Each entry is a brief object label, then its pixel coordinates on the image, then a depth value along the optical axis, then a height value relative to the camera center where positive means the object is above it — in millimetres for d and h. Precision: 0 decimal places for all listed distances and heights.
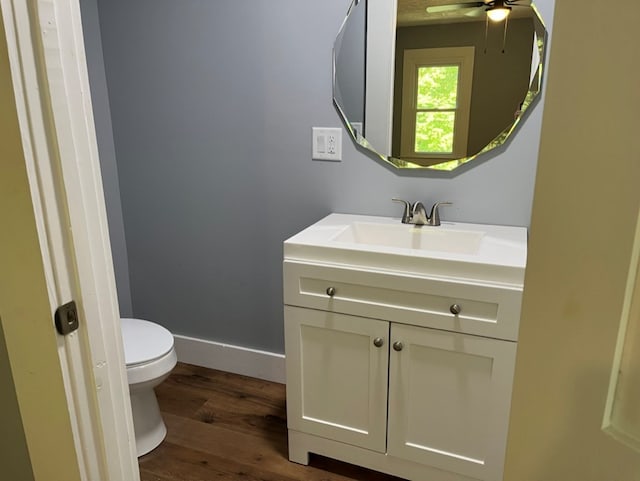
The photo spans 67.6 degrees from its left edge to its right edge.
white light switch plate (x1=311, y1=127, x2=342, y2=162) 1951 -43
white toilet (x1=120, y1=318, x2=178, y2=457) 1754 -859
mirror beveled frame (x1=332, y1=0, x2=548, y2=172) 1693 +150
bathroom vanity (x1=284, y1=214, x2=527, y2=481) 1418 -671
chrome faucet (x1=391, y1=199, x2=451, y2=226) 1821 -311
